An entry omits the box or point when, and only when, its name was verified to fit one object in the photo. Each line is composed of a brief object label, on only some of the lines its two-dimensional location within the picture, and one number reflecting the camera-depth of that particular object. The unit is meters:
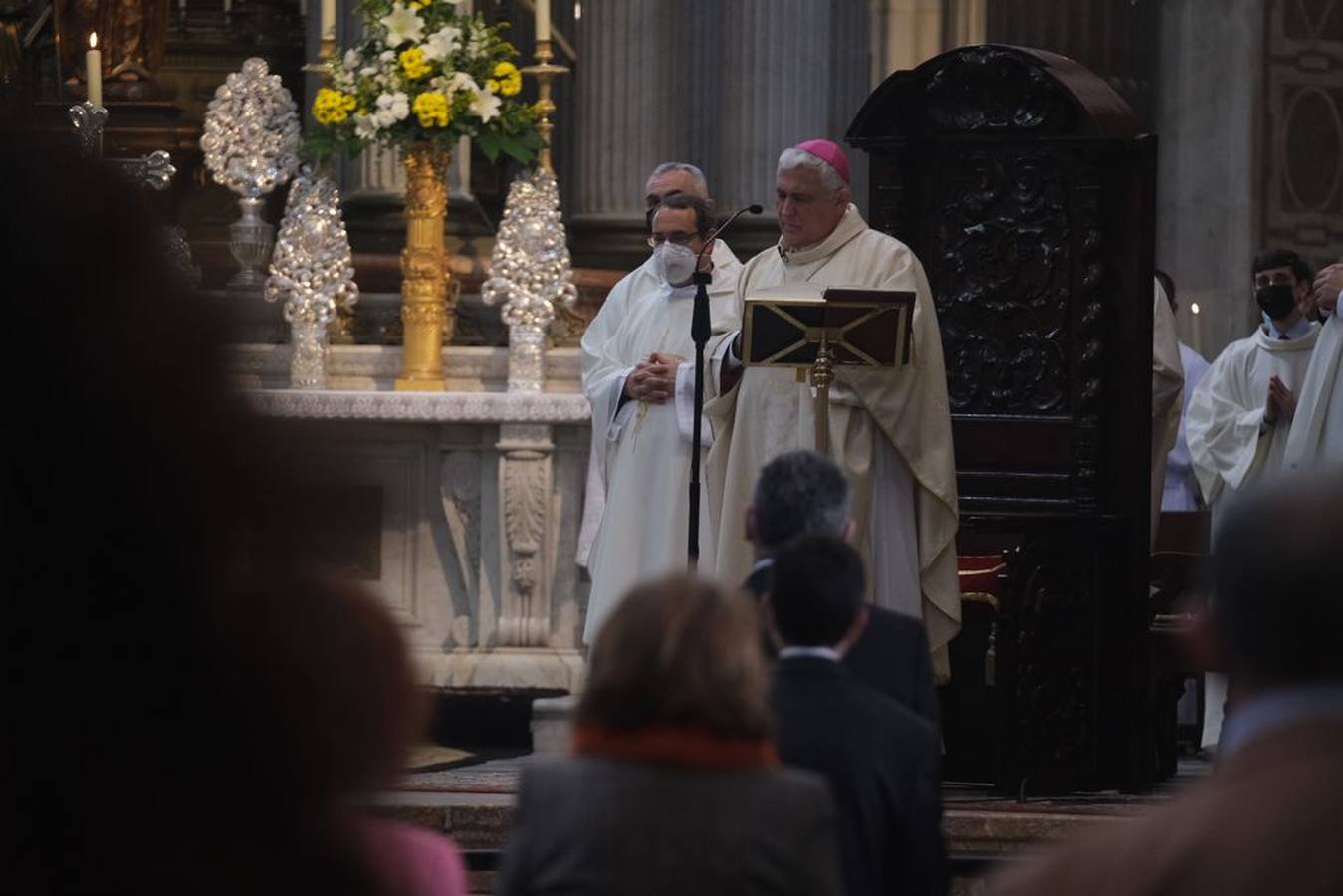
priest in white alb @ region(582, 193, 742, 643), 17.41
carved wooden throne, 16.23
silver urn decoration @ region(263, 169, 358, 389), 19.59
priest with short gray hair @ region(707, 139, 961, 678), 14.69
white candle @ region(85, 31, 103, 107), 15.60
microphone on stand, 14.29
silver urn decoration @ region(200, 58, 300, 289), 20.17
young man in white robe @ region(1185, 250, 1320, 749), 21.23
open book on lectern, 13.62
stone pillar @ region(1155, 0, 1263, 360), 28.11
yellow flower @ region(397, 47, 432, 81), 18.75
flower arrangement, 18.81
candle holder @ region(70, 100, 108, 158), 14.13
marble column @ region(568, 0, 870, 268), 23.48
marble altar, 19.06
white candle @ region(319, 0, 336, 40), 20.25
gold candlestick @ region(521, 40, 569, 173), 19.52
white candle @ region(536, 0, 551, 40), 19.30
